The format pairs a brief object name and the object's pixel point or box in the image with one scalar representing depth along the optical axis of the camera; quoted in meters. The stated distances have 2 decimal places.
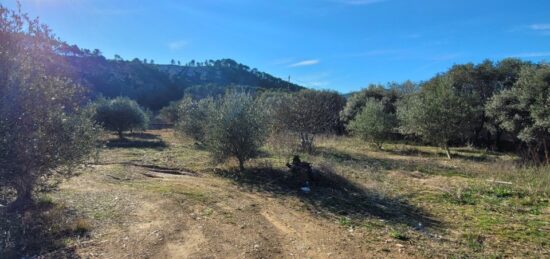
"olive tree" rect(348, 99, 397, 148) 25.75
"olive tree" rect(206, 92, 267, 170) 13.46
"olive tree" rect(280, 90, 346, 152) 21.73
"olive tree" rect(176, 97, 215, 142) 26.55
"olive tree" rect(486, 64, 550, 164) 17.67
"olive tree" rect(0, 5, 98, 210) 6.50
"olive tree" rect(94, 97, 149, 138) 31.66
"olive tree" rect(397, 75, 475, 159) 21.75
